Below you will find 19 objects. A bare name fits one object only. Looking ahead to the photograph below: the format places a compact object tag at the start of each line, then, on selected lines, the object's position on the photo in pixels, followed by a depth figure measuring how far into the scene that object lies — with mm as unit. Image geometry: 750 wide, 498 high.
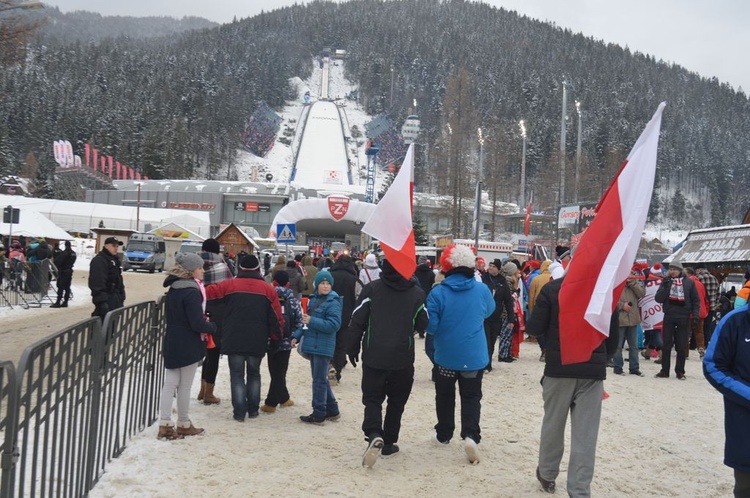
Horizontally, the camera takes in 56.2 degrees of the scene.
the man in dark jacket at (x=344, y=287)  10500
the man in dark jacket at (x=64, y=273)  18777
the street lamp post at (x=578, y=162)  37156
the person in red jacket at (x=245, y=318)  7348
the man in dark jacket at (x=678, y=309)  11523
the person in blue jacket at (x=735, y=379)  3893
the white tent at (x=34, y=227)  25384
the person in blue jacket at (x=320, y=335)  7664
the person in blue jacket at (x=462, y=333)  6273
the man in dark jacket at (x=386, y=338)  6078
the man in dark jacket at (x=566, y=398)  5043
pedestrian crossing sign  20203
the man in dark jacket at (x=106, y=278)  10953
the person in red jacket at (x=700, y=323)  13191
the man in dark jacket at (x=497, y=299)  11953
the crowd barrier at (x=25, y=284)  20016
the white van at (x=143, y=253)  40219
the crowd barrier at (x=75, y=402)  3374
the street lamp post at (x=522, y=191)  43203
